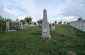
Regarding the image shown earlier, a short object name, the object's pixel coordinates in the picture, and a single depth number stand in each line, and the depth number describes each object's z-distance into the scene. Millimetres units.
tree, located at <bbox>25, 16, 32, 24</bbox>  23228
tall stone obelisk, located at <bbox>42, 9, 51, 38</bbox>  5397
